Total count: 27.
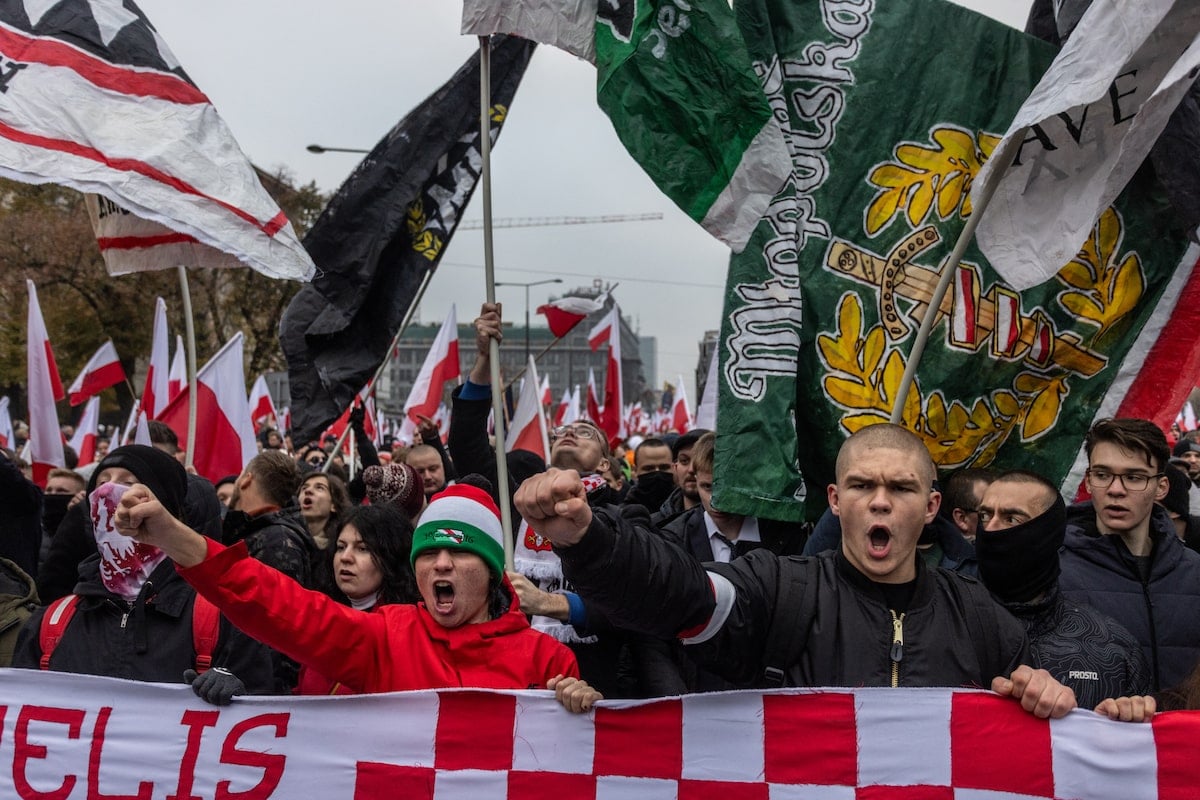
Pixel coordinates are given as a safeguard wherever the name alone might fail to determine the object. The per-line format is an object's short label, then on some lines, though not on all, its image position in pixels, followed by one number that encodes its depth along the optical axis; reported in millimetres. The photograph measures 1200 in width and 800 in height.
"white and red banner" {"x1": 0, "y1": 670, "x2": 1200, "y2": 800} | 2787
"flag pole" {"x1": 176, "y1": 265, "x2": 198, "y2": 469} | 6328
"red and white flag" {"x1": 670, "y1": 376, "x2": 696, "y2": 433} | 18016
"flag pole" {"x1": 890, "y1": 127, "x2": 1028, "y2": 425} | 4203
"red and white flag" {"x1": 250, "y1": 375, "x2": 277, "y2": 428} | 16250
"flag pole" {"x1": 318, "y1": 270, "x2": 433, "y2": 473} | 5602
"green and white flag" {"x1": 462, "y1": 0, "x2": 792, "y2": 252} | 4312
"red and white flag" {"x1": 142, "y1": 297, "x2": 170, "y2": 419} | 9547
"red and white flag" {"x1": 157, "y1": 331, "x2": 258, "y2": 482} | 7950
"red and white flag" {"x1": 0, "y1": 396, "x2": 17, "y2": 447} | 12969
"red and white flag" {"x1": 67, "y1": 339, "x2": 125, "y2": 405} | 13758
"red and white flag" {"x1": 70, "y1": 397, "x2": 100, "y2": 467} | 13008
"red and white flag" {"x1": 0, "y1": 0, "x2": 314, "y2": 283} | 4336
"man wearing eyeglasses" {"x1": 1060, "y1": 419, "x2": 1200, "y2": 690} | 3779
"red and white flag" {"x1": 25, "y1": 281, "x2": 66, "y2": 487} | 7516
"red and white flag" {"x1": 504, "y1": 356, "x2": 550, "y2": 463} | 8914
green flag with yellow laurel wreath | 4754
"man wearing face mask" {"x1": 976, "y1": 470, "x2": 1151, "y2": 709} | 3094
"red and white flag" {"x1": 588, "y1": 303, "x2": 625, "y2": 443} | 12227
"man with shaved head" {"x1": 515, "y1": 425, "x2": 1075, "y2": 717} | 2697
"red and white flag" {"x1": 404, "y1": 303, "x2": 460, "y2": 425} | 11992
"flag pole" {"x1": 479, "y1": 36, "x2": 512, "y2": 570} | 4125
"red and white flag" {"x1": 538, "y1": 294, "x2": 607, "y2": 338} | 11695
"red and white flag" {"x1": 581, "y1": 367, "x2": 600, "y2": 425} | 15486
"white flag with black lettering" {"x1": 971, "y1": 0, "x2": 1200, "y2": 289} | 3955
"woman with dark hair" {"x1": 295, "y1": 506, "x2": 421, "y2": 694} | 4035
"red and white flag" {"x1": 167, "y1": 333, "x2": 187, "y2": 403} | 12891
